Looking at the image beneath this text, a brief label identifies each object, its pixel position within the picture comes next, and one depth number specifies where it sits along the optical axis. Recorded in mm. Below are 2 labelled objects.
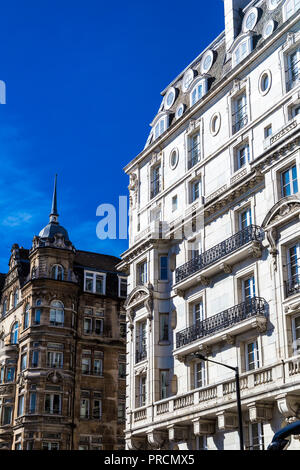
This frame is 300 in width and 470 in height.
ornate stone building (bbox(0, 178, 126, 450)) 60156
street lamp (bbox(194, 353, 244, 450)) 28759
